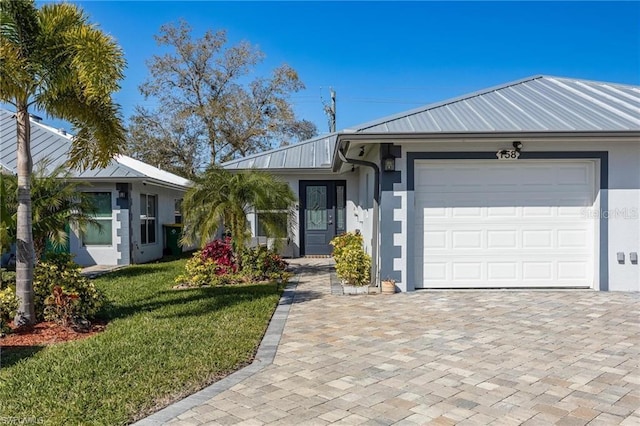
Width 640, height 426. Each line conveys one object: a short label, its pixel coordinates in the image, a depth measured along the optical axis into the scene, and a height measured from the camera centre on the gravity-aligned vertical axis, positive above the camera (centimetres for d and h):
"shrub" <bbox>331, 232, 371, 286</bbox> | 884 -98
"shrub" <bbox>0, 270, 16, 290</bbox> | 656 -101
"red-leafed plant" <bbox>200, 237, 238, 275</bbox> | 1033 -91
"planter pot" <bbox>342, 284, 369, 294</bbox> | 833 -134
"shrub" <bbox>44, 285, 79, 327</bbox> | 576 -112
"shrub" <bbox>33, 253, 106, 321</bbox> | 609 -95
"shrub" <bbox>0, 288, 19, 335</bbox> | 579 -112
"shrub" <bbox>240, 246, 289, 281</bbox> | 1018 -110
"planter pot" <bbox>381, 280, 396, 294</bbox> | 823 -127
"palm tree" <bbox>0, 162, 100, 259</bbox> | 802 +21
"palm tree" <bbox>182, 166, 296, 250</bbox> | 980 +23
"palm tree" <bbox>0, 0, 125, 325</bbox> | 539 +169
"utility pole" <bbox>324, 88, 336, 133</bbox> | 3062 +667
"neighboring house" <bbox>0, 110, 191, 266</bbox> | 1314 +43
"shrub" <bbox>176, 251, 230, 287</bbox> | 951 -124
